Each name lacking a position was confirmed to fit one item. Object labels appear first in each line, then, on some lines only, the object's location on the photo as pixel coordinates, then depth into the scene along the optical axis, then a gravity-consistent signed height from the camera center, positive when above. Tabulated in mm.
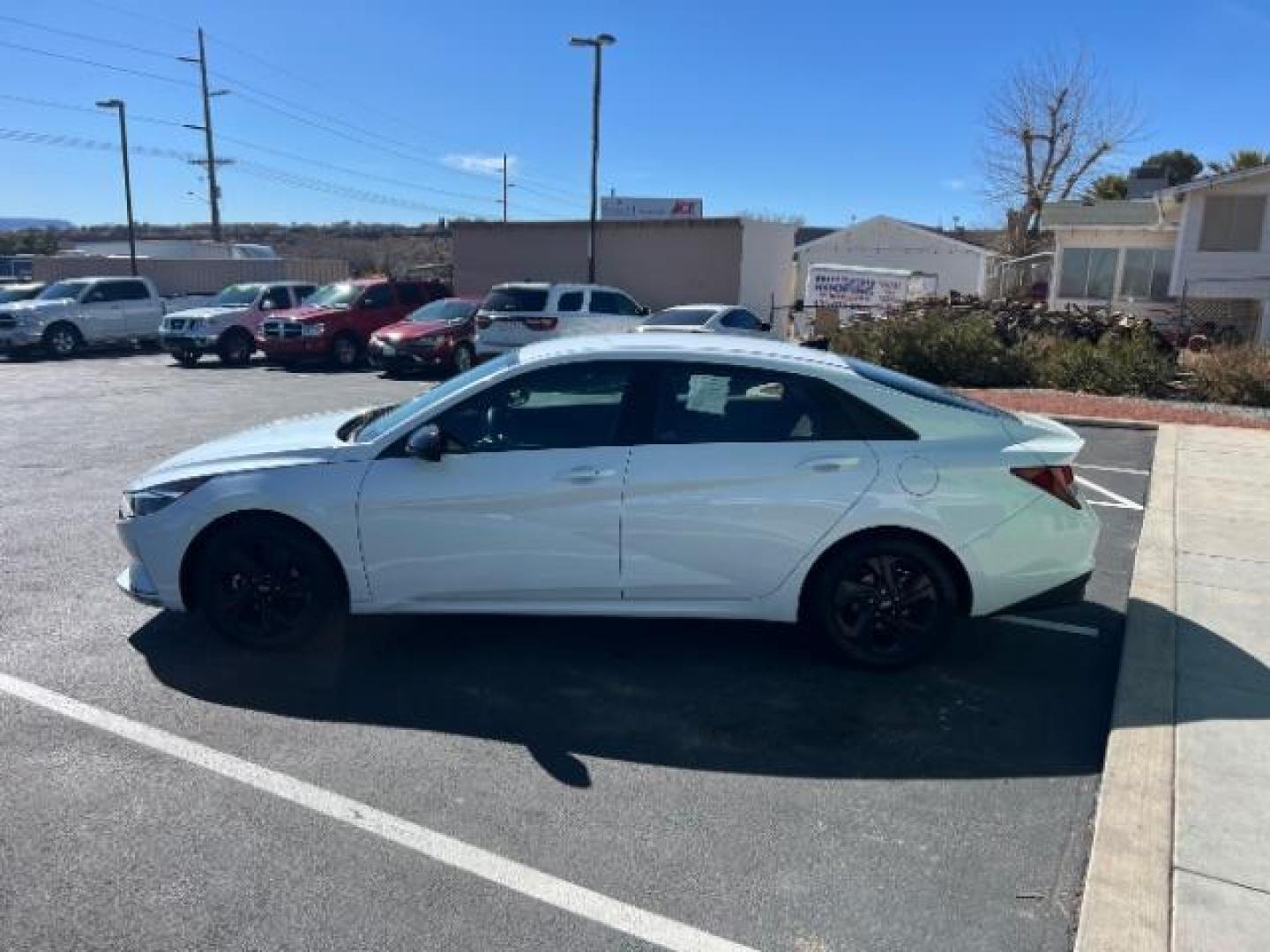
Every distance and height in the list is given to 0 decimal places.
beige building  24953 +544
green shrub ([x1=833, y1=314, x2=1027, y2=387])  15719 -1024
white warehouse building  43125 +1625
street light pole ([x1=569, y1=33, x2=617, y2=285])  22547 +4096
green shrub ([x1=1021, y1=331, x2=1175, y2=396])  14555 -1087
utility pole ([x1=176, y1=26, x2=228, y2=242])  39094 +4216
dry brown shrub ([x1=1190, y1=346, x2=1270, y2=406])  13516 -1078
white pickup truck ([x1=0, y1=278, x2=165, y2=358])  21281 -1354
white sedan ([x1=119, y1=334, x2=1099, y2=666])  4270 -1034
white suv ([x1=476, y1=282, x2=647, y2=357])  16297 -679
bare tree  43312 +5556
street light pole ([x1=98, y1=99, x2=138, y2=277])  29453 +3379
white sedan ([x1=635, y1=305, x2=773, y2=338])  15859 -670
